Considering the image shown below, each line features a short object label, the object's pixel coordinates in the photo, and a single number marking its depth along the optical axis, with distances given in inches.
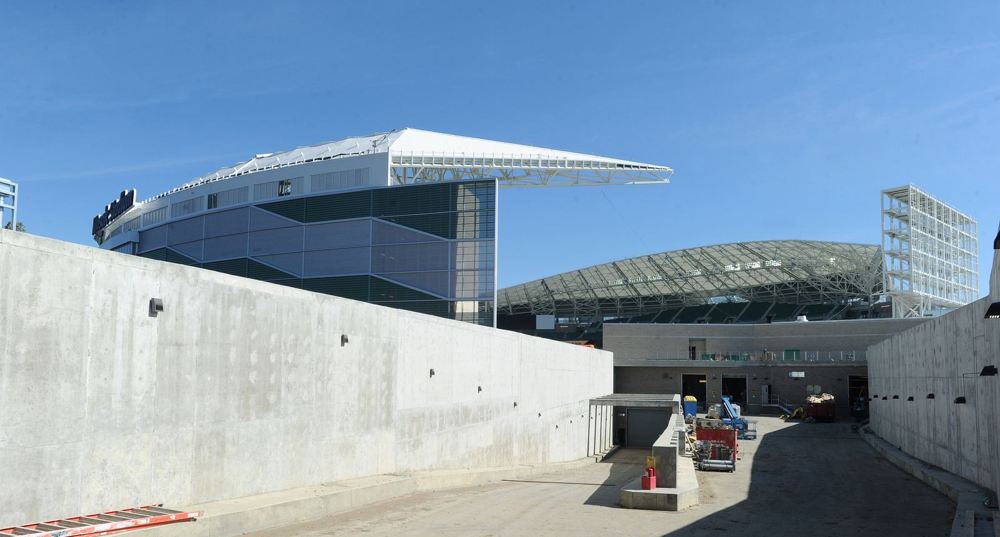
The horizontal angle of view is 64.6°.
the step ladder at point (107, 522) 394.3
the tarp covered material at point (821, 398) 2399.1
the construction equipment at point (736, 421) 1775.3
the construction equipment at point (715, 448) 1213.1
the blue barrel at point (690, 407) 2185.0
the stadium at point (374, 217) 2004.2
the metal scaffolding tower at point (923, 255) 2645.2
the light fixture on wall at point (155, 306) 487.8
